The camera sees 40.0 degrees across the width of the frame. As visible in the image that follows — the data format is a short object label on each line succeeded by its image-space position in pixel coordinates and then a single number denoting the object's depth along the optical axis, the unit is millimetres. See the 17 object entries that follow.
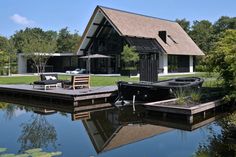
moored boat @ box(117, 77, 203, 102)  13742
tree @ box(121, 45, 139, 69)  28953
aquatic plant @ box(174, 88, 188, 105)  11602
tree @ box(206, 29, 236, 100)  11328
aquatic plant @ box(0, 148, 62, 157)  5773
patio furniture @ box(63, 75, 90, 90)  16141
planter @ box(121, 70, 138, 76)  29484
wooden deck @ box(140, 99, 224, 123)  10367
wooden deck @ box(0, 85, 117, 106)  14041
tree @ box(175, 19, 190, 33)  58050
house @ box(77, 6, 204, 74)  31312
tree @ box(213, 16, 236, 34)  55850
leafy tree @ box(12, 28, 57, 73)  34344
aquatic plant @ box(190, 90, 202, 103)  12055
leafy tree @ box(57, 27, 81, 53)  56938
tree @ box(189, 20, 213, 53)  50700
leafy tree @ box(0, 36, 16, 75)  34500
